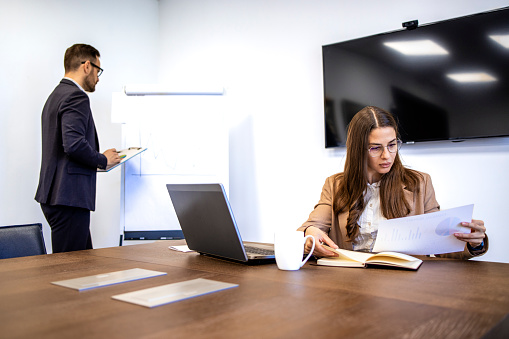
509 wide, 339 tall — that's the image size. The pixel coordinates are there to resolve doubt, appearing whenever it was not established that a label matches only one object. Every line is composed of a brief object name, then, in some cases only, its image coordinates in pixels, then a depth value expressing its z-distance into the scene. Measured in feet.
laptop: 4.01
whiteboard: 10.96
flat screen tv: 8.00
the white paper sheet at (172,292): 2.65
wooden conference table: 2.12
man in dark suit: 8.29
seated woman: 5.65
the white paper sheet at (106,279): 3.13
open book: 3.83
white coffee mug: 3.78
